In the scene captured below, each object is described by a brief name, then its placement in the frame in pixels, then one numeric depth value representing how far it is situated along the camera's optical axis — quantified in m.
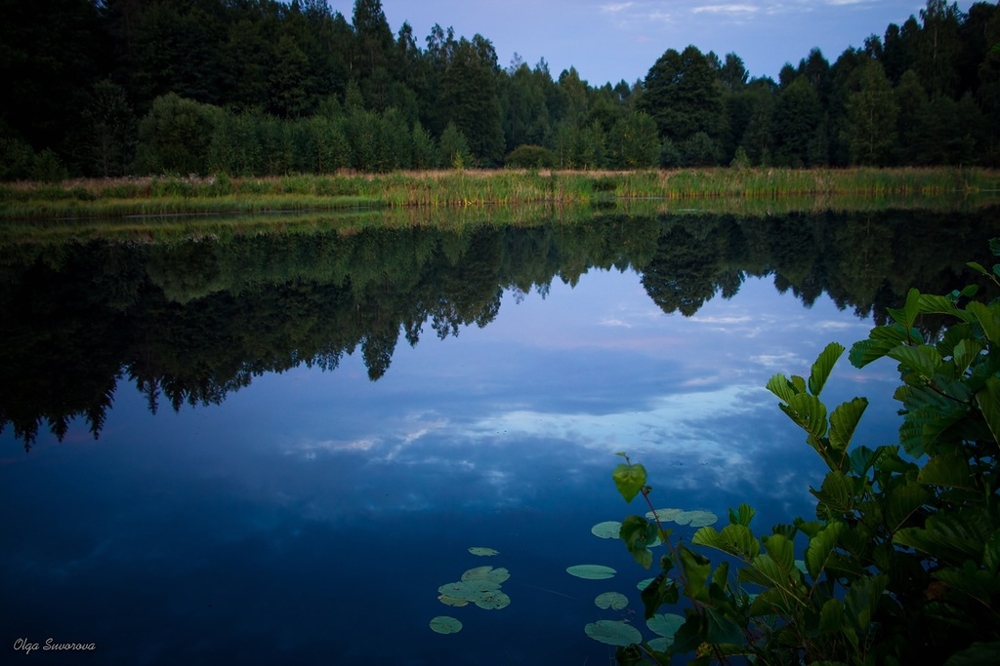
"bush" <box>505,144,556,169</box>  51.31
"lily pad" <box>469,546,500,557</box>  2.82
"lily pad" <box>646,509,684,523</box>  2.96
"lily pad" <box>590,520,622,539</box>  2.89
